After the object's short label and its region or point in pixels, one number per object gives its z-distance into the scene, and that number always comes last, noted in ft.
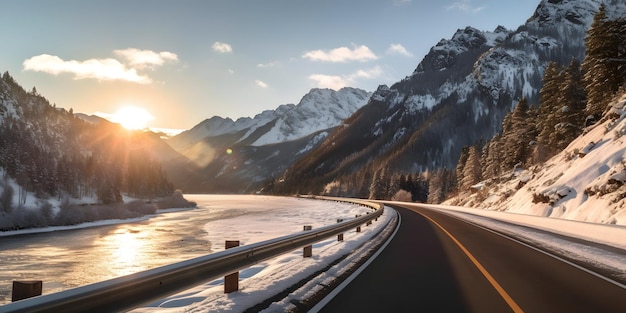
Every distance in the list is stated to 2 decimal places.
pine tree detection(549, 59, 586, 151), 153.69
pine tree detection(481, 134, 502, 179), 230.62
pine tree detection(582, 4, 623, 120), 125.90
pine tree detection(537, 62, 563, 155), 164.04
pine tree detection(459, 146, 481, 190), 256.93
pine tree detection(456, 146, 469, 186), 299.19
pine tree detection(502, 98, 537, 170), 197.87
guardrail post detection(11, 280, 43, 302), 12.32
